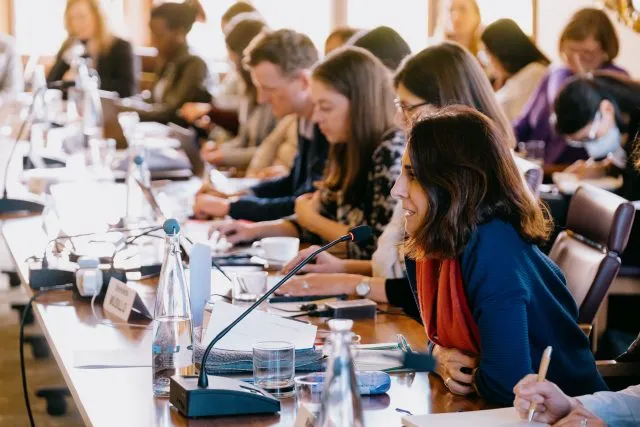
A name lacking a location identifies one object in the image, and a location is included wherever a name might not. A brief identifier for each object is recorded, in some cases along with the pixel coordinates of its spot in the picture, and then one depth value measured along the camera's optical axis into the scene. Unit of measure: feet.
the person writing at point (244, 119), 25.55
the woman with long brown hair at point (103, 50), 35.74
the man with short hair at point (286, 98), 17.81
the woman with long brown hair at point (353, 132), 14.11
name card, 10.29
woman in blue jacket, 8.22
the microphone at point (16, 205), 16.84
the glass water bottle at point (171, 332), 7.85
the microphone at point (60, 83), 20.20
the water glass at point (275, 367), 7.81
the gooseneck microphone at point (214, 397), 7.23
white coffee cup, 13.09
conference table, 7.32
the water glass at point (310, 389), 7.62
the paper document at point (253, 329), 8.57
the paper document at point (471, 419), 6.91
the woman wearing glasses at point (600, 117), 20.64
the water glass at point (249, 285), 10.92
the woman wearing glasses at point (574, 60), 23.91
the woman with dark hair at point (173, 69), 30.74
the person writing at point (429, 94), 12.27
